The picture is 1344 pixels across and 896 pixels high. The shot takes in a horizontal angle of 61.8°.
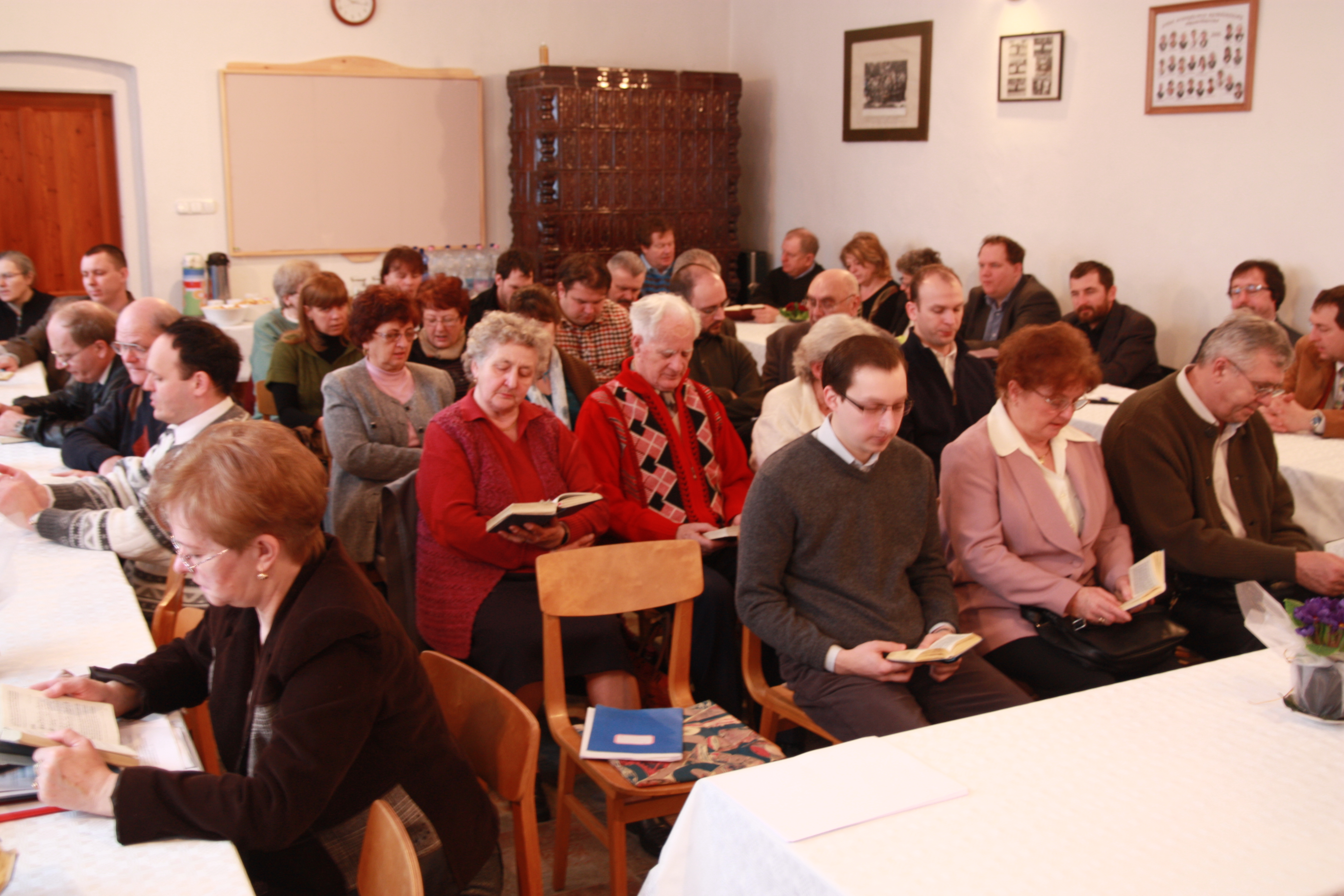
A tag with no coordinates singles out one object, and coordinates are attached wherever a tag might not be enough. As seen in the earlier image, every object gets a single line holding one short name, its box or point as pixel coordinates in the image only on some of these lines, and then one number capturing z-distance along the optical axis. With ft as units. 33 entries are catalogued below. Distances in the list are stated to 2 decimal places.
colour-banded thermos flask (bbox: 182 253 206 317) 26.30
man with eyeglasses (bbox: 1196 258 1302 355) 18.45
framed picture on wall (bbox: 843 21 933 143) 26.12
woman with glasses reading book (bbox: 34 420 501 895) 5.47
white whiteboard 27.12
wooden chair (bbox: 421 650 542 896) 6.62
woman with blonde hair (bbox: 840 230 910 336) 23.81
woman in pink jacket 9.18
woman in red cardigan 9.85
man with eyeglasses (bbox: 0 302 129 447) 13.39
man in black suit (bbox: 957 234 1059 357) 22.35
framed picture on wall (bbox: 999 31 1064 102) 22.77
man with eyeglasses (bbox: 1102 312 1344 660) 9.92
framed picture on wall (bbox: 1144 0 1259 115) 19.30
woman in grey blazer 12.52
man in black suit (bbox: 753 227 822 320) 27.61
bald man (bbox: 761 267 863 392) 17.06
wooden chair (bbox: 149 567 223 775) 8.45
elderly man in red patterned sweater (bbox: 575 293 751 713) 11.35
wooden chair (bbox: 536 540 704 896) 8.75
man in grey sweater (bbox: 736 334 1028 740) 8.45
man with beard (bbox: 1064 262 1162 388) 20.42
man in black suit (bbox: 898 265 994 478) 12.68
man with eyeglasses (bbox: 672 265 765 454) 14.87
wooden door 25.93
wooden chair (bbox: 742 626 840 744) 9.16
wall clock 27.45
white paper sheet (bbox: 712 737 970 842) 5.58
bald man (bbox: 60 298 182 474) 11.87
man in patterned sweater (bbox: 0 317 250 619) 9.25
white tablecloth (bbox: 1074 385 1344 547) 11.73
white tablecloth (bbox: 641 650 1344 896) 5.16
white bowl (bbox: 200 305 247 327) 23.81
